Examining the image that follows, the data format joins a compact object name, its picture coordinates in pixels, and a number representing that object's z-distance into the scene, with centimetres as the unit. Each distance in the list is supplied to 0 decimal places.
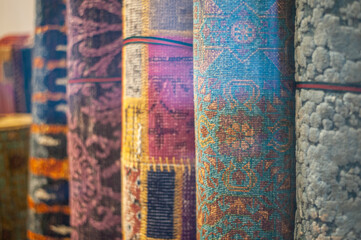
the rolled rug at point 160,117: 34
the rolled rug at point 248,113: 28
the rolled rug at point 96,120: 45
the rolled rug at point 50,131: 59
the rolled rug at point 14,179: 83
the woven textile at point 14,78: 112
